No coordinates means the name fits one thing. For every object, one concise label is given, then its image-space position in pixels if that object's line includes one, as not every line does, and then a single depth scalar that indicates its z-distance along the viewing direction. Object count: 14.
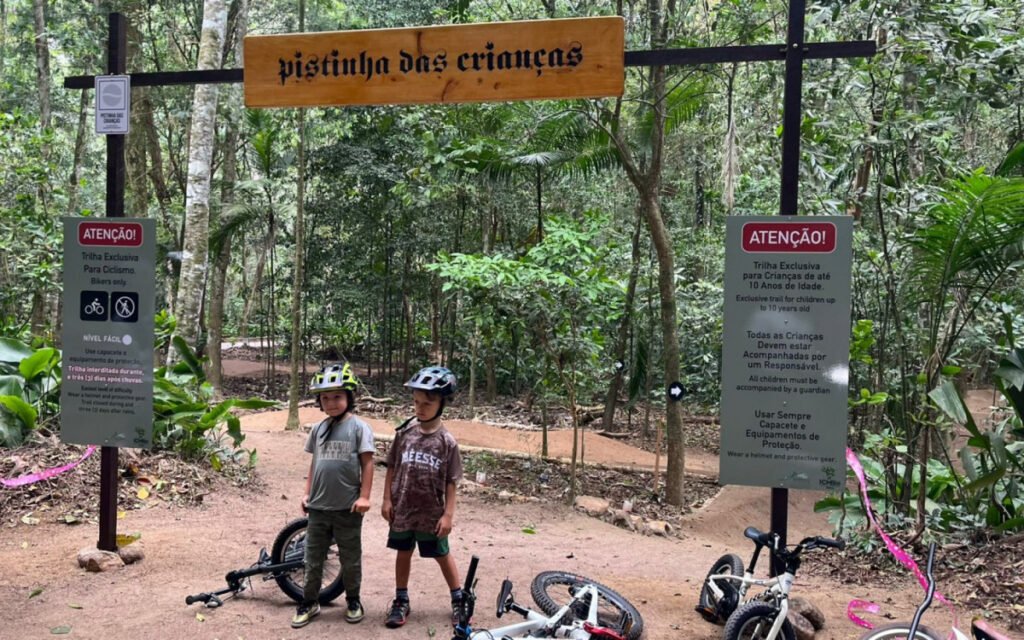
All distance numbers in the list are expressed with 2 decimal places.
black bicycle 4.44
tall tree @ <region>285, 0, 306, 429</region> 12.38
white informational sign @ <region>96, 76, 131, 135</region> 5.03
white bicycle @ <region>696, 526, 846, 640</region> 3.60
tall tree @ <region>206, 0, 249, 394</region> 17.50
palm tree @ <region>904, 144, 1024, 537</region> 5.18
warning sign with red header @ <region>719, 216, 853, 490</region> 3.94
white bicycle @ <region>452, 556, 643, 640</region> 3.54
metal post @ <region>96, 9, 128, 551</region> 5.12
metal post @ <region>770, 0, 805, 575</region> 4.03
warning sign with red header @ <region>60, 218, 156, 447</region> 5.06
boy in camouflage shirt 4.12
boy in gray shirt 4.17
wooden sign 4.44
